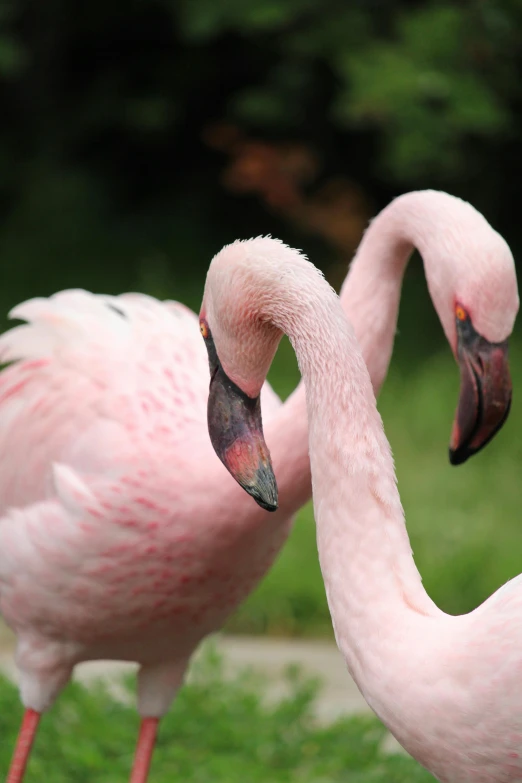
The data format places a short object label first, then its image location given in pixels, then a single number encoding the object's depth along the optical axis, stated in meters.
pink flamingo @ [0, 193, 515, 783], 5.44
